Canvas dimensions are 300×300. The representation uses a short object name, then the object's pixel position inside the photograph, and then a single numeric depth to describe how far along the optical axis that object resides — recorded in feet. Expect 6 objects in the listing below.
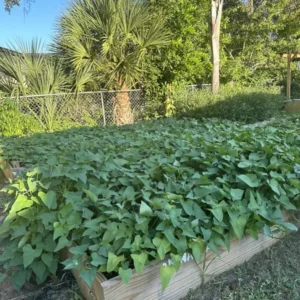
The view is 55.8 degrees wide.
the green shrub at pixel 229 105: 22.02
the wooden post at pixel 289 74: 32.89
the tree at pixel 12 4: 27.30
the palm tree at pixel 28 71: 21.62
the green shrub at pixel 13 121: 20.33
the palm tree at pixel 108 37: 23.11
